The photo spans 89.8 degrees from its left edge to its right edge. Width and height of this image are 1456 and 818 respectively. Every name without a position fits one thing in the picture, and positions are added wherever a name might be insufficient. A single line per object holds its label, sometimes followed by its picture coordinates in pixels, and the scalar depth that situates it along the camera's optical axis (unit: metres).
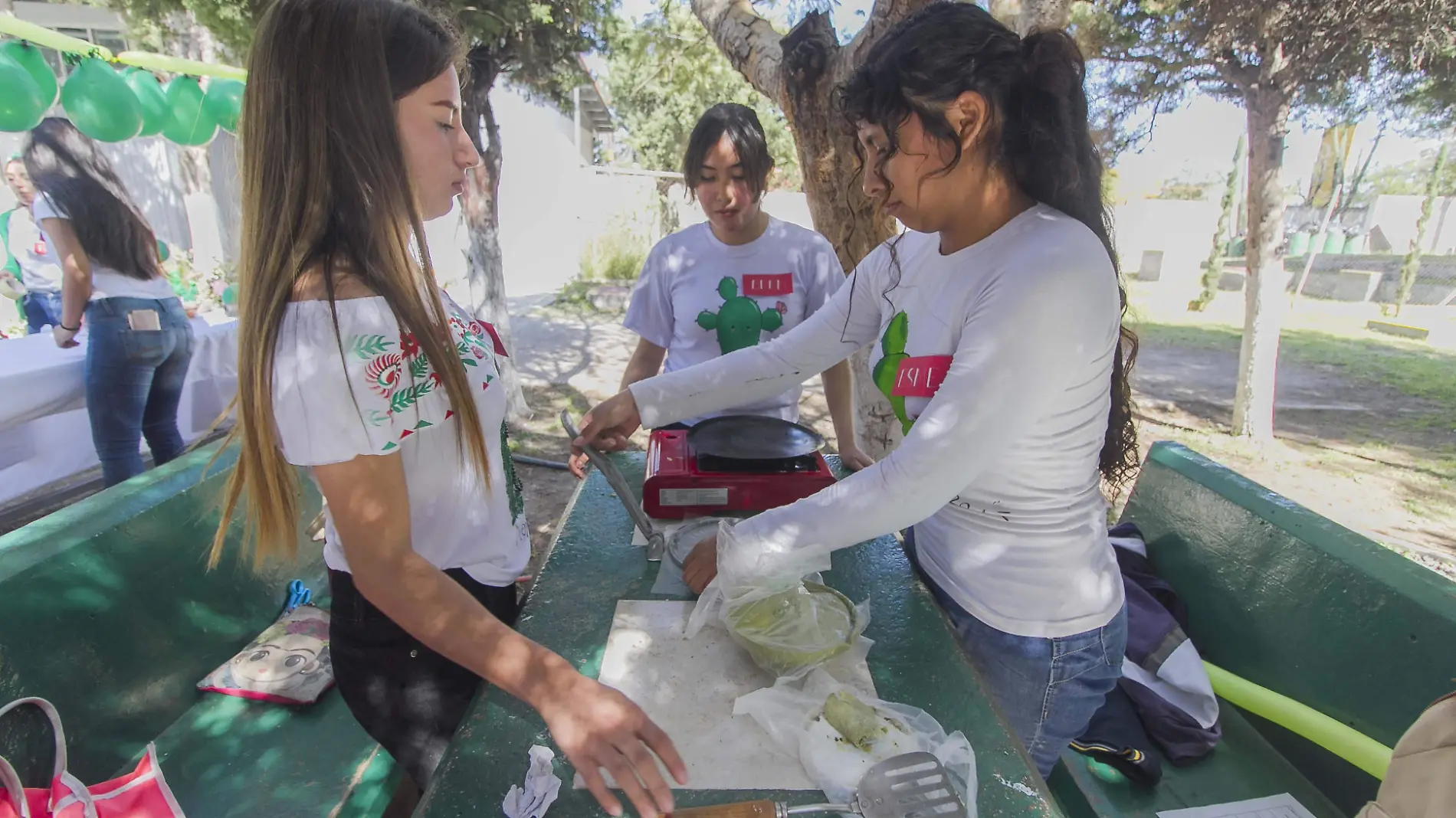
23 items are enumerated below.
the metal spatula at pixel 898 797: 0.95
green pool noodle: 1.70
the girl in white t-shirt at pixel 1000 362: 1.14
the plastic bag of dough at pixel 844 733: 1.04
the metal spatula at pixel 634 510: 1.67
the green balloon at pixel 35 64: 3.52
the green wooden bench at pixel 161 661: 1.73
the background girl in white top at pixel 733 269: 2.62
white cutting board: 1.08
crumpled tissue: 0.99
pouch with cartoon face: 2.18
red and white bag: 1.02
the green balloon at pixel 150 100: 4.18
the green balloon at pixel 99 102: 3.72
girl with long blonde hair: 1.01
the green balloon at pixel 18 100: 3.37
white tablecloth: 3.76
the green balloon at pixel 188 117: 4.53
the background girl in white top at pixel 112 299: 3.39
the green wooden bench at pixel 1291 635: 1.74
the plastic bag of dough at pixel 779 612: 1.26
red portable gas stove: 1.83
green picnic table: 1.03
